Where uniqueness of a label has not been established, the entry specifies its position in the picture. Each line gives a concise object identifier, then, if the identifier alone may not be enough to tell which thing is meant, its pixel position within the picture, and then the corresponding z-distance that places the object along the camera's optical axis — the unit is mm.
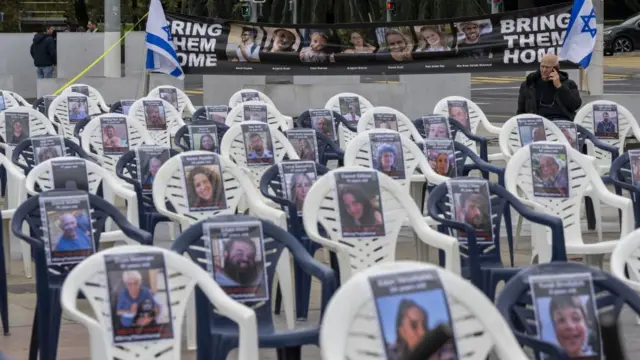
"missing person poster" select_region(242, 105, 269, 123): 15008
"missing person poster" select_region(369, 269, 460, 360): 5016
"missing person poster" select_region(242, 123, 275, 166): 12039
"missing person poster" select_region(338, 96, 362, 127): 16453
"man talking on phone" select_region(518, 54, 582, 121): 13852
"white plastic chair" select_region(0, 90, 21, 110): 17266
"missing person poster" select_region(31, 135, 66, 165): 11602
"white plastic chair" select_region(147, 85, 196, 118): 18359
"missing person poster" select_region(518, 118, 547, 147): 13180
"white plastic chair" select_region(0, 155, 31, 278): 10641
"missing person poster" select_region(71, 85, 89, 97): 19438
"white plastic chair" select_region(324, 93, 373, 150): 16406
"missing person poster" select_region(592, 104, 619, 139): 14203
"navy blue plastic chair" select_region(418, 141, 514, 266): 12094
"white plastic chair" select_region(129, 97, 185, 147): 15672
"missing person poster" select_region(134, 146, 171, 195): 11070
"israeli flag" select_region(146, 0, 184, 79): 19719
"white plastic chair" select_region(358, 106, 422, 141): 13922
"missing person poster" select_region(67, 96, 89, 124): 17156
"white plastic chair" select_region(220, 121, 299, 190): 12031
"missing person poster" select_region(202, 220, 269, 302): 7090
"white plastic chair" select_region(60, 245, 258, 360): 6230
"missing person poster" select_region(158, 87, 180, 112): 18297
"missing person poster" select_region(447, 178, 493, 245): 8758
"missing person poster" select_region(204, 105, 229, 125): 15798
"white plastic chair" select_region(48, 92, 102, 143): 17016
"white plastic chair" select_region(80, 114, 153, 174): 13461
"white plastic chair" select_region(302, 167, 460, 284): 8617
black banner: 20781
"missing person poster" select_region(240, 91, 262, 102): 17594
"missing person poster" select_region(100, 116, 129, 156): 13523
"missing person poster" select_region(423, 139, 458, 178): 11820
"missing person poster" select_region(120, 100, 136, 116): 17031
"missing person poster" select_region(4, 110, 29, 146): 14195
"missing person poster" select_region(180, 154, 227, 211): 9484
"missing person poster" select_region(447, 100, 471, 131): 15586
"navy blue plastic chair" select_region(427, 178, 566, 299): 8500
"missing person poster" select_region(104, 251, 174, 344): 6195
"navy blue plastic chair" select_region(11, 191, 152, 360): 7594
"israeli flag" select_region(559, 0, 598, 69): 18375
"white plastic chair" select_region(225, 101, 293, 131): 14748
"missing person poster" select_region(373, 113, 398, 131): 14078
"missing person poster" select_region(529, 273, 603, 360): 5602
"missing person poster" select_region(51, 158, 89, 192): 9969
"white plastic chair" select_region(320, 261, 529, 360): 5082
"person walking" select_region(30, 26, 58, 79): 31422
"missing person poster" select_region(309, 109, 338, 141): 14844
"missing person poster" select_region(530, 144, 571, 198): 10297
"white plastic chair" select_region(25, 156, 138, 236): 9836
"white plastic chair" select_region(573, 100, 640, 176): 14007
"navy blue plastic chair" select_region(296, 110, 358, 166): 14984
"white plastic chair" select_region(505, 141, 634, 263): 9961
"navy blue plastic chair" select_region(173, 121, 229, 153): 13547
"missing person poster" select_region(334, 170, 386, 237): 8742
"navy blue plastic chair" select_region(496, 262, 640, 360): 5602
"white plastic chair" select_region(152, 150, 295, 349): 9469
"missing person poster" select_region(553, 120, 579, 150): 13367
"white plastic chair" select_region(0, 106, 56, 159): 14391
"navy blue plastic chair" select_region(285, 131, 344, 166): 13266
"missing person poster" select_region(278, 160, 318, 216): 9906
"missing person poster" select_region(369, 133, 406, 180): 11203
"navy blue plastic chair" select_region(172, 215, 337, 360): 6652
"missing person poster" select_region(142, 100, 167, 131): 15789
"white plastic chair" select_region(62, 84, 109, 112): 18344
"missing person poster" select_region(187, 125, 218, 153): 13047
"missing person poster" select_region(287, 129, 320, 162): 12336
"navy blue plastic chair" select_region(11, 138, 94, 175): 11828
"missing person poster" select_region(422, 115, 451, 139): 14070
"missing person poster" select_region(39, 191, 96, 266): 7789
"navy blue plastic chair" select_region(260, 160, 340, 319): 9500
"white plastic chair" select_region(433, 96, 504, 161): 15500
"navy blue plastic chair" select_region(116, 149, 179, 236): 10672
